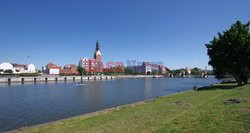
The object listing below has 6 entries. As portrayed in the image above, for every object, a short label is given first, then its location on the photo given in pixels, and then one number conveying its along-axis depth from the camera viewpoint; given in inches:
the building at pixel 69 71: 5476.2
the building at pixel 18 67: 4923.2
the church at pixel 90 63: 5853.7
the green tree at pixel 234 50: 1012.3
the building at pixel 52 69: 5469.4
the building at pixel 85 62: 5910.2
